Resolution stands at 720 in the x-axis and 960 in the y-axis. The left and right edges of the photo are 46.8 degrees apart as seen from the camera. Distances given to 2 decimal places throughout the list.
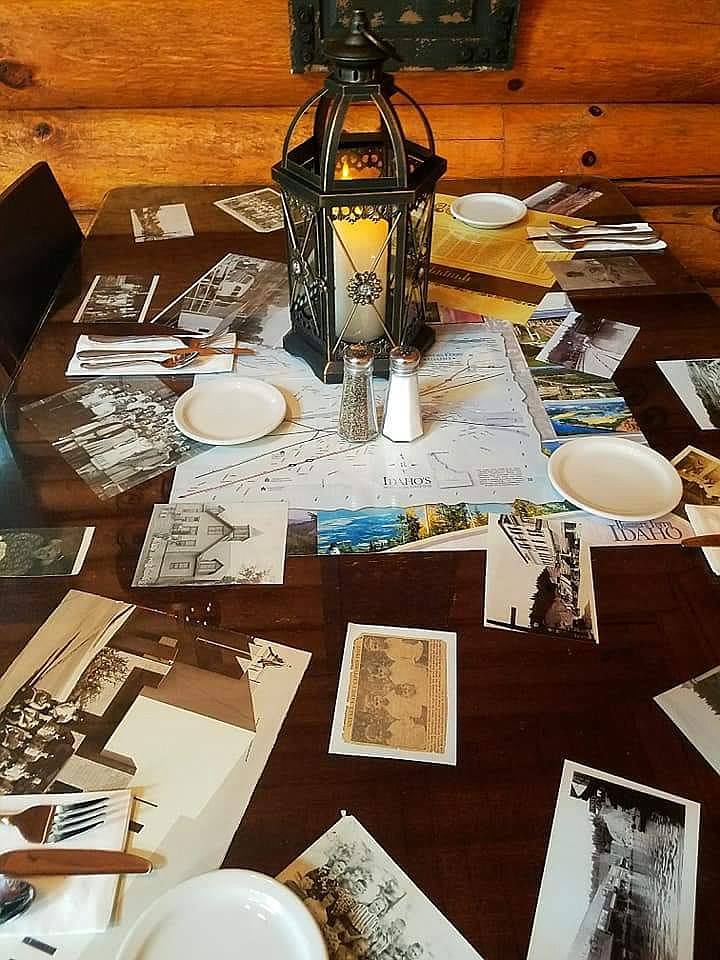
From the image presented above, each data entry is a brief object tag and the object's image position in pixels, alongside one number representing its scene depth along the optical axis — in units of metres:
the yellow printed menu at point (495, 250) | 1.44
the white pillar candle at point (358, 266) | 1.05
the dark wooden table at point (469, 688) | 0.64
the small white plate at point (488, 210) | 1.57
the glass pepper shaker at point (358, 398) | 1.00
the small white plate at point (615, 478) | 0.95
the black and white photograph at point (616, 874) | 0.60
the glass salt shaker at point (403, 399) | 1.00
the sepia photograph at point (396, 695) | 0.72
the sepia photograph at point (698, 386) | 1.10
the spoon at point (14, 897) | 0.61
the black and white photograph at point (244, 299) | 1.28
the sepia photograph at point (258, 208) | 1.58
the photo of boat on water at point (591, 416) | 1.08
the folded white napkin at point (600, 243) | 1.49
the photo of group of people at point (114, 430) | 1.00
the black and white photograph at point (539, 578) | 0.82
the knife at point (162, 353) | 1.19
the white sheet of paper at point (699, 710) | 0.72
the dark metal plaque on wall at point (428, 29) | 1.79
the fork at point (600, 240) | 1.50
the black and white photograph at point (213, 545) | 0.87
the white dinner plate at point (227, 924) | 0.58
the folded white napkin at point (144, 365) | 1.17
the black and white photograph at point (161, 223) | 1.53
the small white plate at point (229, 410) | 1.06
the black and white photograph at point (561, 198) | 1.66
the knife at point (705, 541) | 0.90
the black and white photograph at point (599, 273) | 1.39
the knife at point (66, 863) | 0.63
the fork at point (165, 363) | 1.18
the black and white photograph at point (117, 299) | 1.30
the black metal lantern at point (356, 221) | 1.00
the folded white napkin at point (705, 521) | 0.90
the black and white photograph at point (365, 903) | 0.59
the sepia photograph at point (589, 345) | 1.20
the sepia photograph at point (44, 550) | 0.87
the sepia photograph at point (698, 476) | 0.97
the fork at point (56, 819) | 0.65
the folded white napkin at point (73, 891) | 0.60
